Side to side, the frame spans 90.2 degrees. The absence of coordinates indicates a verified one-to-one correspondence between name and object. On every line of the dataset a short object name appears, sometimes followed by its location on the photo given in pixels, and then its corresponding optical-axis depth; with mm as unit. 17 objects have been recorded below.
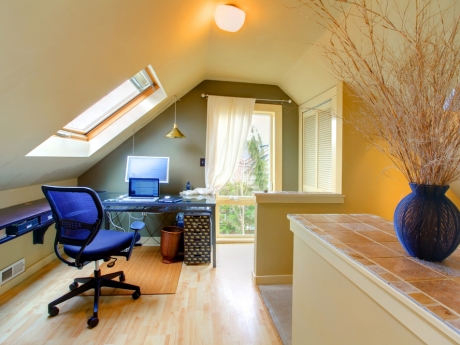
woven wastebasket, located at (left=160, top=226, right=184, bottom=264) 2664
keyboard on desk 2581
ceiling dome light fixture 1685
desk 2471
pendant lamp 2807
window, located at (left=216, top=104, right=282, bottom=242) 3295
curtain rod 3250
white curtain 3094
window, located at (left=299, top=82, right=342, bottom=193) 2299
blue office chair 1638
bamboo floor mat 2045
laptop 2807
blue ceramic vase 674
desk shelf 1643
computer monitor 2912
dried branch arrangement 675
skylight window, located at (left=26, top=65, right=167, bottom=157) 2295
